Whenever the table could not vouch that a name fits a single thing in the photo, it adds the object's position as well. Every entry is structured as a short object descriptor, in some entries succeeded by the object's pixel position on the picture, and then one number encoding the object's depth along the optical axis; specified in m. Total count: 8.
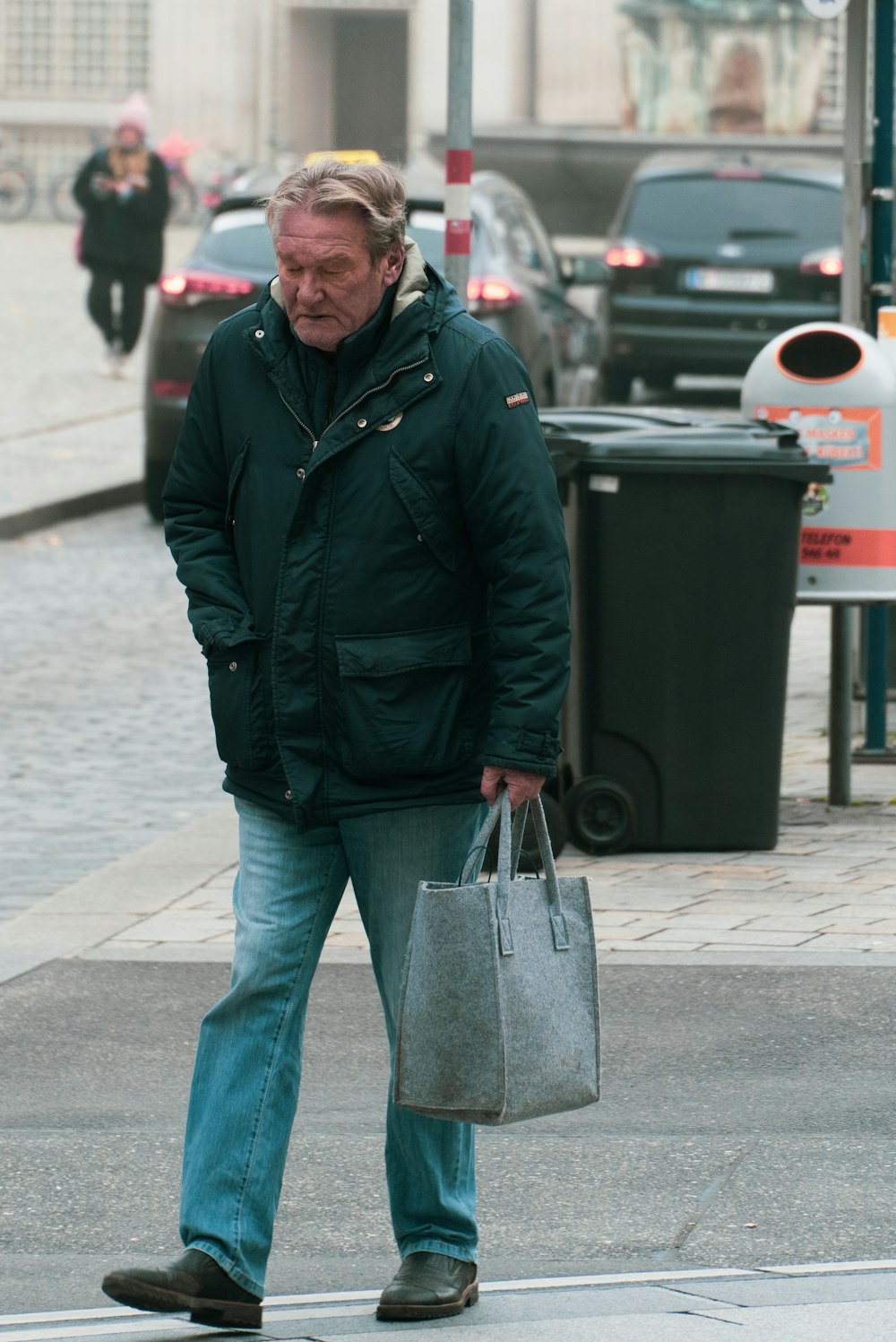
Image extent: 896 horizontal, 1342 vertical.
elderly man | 7.48
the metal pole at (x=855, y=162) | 16.44
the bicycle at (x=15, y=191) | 78.31
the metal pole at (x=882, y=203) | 16.41
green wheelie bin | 13.66
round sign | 16.44
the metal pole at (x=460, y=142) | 14.75
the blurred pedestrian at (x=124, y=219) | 37.78
